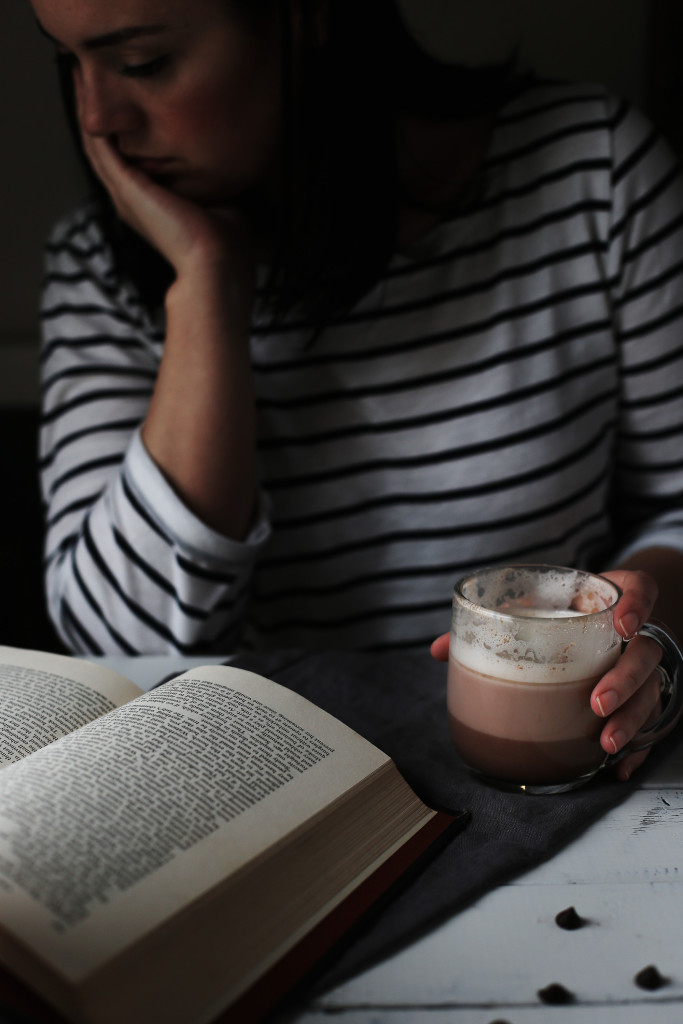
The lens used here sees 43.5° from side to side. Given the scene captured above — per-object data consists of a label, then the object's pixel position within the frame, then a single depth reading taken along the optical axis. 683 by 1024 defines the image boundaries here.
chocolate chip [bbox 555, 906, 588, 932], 0.46
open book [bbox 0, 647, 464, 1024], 0.39
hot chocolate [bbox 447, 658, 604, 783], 0.56
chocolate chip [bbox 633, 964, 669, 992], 0.42
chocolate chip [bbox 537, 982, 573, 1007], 0.41
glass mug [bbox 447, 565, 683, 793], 0.55
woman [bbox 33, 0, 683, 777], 0.92
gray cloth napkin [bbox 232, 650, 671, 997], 0.47
